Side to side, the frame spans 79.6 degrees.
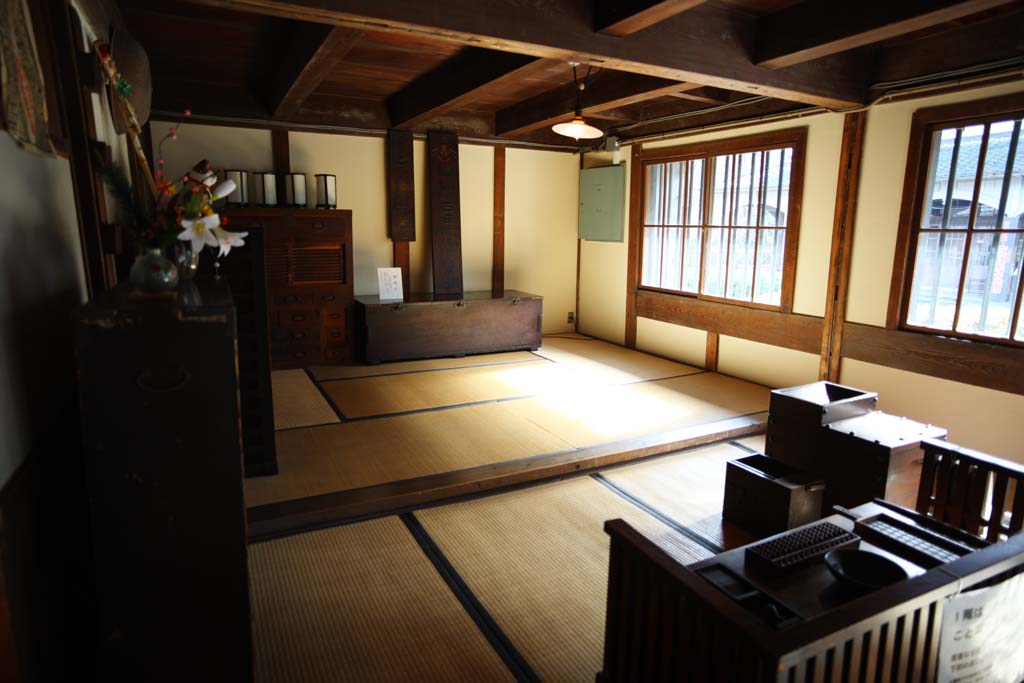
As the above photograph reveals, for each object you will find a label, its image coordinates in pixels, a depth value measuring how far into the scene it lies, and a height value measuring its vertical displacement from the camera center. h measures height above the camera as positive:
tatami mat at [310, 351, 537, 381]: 5.04 -1.20
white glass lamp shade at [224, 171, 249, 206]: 4.86 +0.26
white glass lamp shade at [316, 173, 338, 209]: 5.24 +0.28
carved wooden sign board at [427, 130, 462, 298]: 5.85 +0.12
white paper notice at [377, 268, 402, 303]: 5.57 -0.53
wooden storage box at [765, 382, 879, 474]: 2.86 -0.88
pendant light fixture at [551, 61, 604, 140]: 3.80 +0.60
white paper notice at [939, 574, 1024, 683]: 1.37 -0.93
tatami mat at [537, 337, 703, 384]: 5.11 -1.21
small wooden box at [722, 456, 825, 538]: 2.54 -1.12
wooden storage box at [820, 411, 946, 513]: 2.60 -0.96
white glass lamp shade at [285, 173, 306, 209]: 5.12 +0.28
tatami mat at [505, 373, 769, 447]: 3.78 -1.22
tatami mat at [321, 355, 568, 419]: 4.21 -1.21
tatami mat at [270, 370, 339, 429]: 3.83 -1.20
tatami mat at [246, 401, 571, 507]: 2.94 -1.21
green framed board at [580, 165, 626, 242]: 6.12 +0.24
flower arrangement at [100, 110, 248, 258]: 1.62 +0.02
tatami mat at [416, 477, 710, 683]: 1.97 -1.30
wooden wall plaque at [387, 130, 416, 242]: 5.67 +0.33
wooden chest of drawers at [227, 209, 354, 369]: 5.04 -0.50
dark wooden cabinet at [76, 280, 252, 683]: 1.28 -0.57
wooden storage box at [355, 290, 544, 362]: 5.32 -0.89
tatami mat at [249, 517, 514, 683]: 1.83 -1.29
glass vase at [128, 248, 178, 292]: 1.44 -0.12
